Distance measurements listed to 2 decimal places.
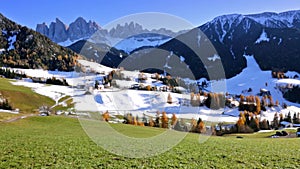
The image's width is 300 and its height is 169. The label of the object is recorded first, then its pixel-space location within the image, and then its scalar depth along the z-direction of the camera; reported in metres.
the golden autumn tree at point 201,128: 138.57
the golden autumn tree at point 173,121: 153.93
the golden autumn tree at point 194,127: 140.24
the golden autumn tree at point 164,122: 147.62
